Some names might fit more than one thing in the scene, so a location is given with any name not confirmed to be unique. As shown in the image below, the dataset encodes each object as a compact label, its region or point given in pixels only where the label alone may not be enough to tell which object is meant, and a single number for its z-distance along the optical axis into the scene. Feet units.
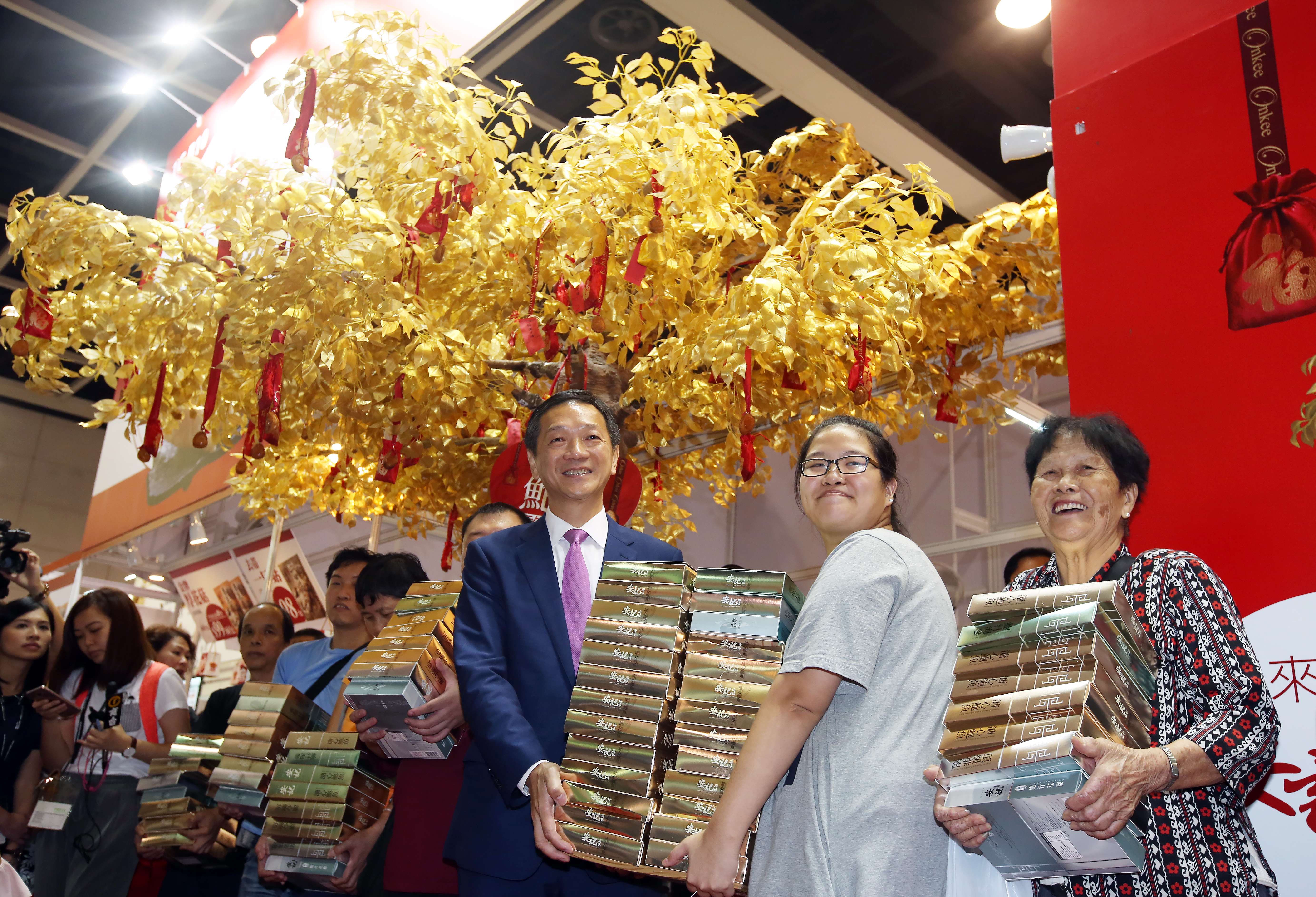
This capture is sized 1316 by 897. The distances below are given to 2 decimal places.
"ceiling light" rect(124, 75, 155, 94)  25.31
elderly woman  4.53
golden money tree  10.18
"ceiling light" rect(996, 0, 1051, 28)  16.52
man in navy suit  6.11
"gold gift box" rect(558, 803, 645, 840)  5.60
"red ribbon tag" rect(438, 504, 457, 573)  13.73
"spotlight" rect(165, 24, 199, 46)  23.44
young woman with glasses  4.67
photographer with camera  13.24
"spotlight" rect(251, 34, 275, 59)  21.61
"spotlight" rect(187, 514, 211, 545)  28.66
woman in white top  11.86
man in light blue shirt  10.50
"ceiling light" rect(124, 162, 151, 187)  27.76
